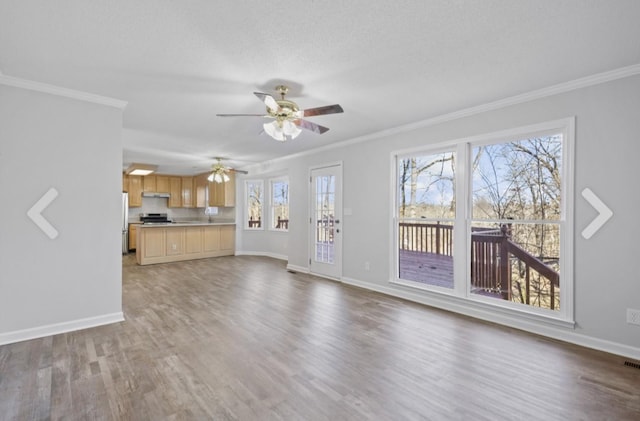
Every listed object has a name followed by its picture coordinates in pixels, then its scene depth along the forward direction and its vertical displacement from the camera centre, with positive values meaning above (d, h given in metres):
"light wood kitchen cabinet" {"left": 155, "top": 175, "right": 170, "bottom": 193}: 9.20 +0.88
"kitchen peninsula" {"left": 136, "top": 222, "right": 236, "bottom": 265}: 6.82 -0.76
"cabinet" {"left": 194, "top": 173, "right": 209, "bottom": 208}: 9.29 +0.66
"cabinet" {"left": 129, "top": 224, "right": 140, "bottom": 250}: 8.73 -0.74
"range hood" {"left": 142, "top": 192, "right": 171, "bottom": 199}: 9.05 +0.54
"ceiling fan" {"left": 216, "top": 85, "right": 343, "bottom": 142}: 2.70 +0.93
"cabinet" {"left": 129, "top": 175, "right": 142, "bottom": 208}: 8.74 +0.61
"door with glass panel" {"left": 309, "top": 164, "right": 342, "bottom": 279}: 5.36 -0.19
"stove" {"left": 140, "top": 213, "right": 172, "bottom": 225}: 8.86 -0.20
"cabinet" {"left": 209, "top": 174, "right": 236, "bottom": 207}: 8.34 +0.53
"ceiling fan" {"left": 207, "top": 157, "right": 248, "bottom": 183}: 6.75 +0.96
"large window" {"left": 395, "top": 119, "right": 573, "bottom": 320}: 3.05 -0.06
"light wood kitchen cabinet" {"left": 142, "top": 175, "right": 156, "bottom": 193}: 8.99 +0.87
